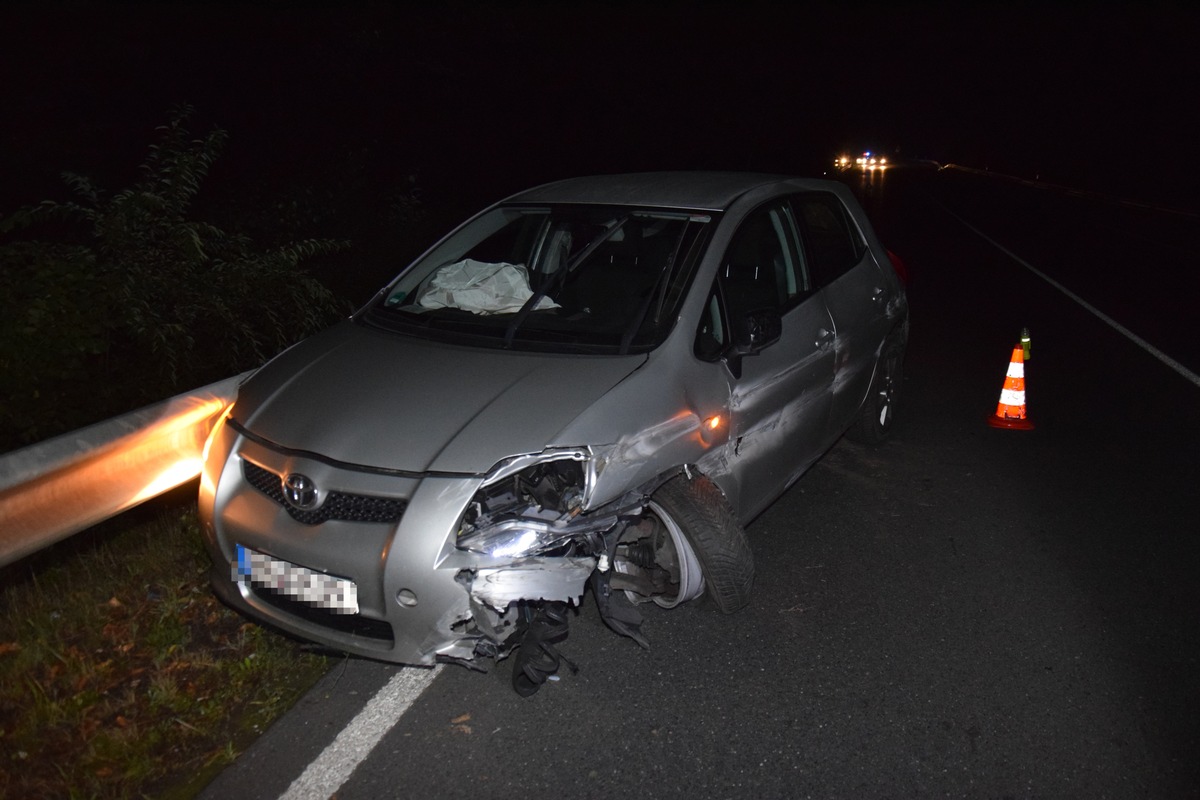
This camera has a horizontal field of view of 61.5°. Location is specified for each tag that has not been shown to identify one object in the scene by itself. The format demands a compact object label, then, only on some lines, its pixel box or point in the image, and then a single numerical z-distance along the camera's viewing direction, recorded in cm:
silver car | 341
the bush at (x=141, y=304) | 540
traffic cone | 689
